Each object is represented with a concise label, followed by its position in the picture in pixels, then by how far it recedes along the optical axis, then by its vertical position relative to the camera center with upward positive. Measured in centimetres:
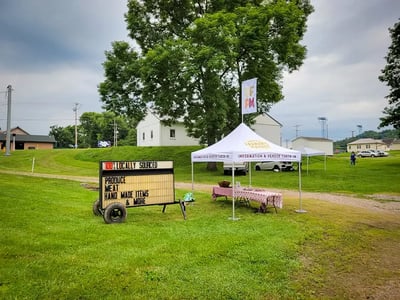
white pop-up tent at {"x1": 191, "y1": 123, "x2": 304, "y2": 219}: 968 +29
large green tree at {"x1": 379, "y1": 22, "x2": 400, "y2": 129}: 3222 +883
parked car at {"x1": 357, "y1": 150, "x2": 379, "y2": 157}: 5872 +99
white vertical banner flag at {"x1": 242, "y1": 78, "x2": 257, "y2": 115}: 1230 +261
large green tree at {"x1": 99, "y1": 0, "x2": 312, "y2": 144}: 2177 +785
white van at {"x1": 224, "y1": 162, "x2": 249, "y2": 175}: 2549 -78
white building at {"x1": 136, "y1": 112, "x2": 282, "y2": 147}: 4294 +419
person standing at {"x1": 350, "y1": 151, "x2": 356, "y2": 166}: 3603 -17
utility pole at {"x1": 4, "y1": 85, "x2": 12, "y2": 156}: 3412 +533
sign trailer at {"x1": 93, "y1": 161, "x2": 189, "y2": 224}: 834 -77
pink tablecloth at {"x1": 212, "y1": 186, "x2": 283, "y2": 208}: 1009 -123
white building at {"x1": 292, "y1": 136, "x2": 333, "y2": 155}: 5917 +324
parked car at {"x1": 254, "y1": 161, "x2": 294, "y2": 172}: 3086 -69
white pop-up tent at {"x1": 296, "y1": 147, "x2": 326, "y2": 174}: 2908 +70
